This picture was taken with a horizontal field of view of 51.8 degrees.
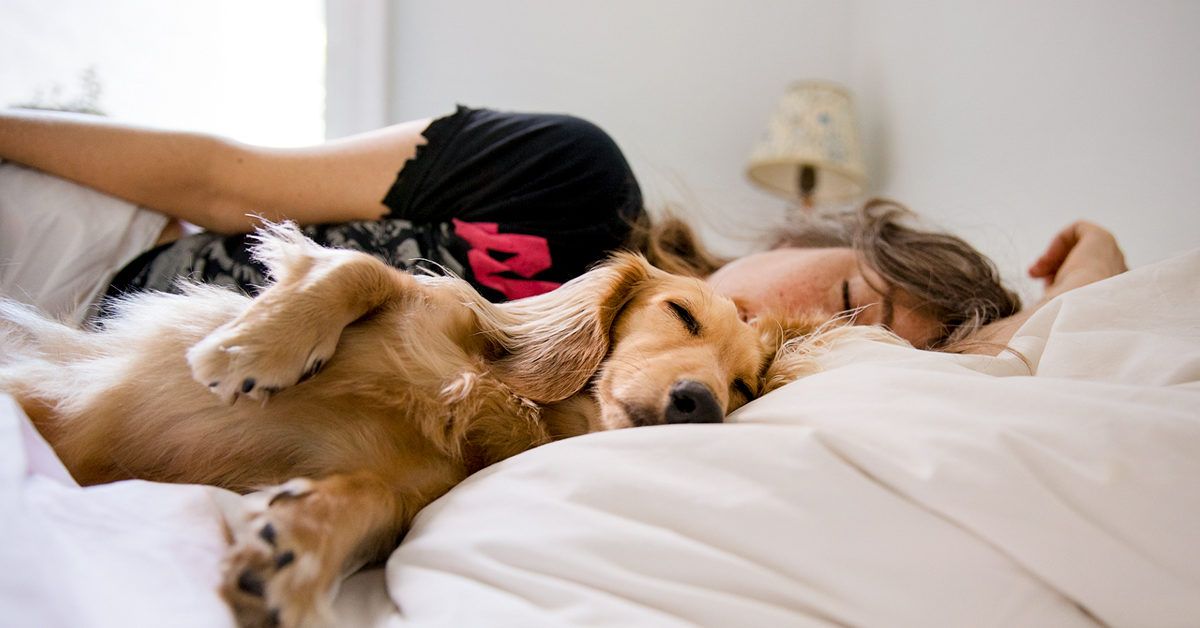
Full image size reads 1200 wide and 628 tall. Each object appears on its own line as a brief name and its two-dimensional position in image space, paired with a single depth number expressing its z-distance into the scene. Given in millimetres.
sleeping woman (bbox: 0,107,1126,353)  955
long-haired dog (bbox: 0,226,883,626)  695
